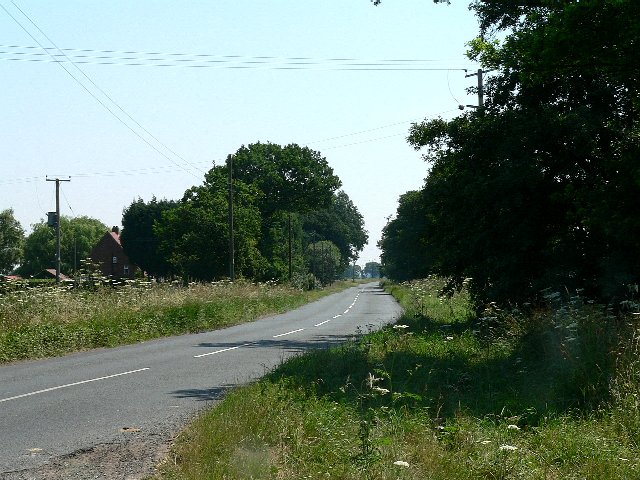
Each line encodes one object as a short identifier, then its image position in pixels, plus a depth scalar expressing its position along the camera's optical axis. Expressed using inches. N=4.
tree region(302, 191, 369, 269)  5915.4
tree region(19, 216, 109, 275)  5305.1
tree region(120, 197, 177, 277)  3718.0
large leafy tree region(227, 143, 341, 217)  3329.2
